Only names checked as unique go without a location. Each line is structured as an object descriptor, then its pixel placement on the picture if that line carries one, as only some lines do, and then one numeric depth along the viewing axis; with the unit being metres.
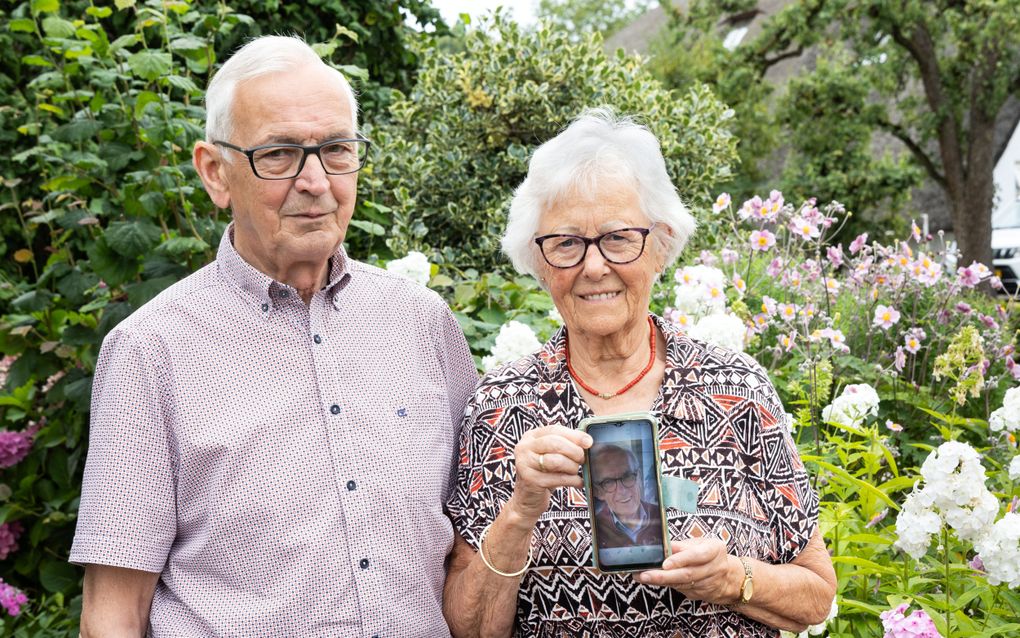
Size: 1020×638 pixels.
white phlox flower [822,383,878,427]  3.50
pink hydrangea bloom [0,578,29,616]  3.92
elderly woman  2.16
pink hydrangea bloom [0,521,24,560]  4.00
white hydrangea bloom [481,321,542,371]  3.26
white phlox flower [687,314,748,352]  3.36
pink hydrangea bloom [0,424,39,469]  3.91
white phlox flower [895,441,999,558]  2.47
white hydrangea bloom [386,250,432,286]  3.72
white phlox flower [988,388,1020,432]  3.29
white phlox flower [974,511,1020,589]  2.55
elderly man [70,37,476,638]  2.04
